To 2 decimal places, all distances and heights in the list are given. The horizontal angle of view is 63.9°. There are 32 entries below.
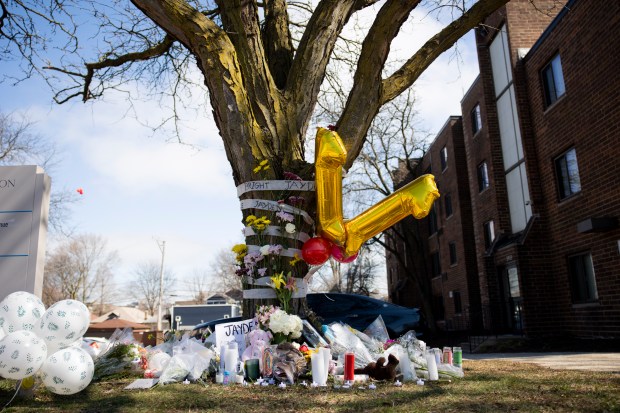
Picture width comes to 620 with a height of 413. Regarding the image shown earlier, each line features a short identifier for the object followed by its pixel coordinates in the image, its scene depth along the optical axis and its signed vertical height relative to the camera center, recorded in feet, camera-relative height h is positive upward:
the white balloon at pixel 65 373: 12.92 -1.23
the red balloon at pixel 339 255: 18.60 +2.19
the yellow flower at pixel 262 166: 18.72 +5.57
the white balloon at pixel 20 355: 12.32 -0.71
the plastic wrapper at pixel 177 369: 15.42 -1.51
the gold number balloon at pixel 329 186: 18.19 +4.65
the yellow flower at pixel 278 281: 17.58 +1.22
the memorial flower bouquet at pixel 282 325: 16.06 -0.27
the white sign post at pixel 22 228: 22.00 +4.26
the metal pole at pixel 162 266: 128.26 +14.61
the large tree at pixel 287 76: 19.25 +9.62
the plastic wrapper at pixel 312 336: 17.15 -0.71
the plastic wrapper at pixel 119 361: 17.28 -1.31
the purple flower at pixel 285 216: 18.25 +3.60
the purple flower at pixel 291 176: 18.71 +5.15
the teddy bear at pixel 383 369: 15.21 -1.70
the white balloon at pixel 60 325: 13.75 +0.00
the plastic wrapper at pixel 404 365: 15.57 -1.66
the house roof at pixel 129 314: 174.65 +3.35
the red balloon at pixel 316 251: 18.02 +2.28
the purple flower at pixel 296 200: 18.58 +4.24
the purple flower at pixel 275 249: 17.98 +2.38
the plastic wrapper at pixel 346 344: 16.89 -1.05
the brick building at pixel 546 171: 37.42 +12.48
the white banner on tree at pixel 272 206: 18.56 +4.03
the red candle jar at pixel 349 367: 14.76 -1.56
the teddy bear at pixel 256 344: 16.21 -0.86
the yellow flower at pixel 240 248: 18.71 +2.57
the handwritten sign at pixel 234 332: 16.84 -0.46
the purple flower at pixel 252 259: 18.26 +2.11
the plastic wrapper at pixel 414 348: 16.96 -1.31
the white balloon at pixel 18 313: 14.20 +0.37
